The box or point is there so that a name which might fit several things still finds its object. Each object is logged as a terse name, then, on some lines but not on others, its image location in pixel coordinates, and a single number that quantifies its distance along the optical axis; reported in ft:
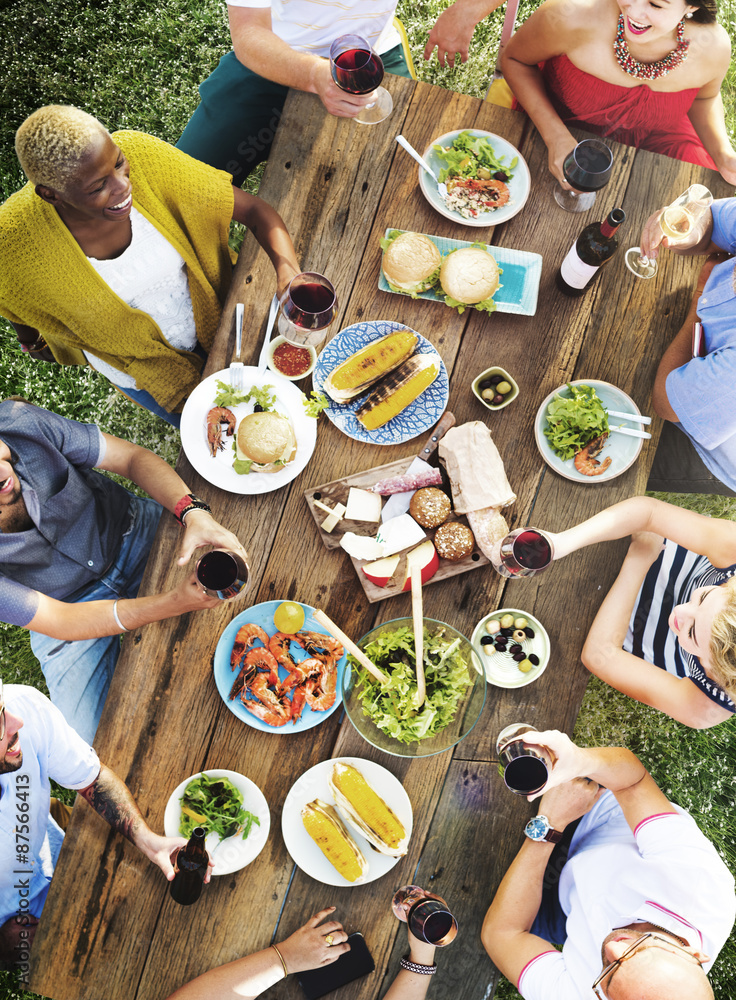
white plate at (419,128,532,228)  8.48
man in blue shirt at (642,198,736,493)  8.04
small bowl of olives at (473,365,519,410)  8.16
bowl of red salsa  8.13
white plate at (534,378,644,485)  8.27
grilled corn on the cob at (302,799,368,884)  7.54
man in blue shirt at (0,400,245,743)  7.63
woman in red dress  8.56
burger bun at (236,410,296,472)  7.63
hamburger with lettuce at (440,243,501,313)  8.13
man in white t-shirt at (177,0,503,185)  8.30
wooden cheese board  7.93
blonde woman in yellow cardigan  6.54
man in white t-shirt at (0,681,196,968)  7.54
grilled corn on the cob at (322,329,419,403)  8.02
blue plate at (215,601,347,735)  7.72
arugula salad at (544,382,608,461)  8.04
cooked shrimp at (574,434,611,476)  8.25
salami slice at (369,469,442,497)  8.02
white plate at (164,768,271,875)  7.53
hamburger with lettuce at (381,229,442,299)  8.15
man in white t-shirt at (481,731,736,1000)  7.25
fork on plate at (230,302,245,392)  7.98
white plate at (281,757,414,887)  7.64
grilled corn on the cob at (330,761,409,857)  7.57
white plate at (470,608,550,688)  7.97
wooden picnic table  7.66
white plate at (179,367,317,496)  7.88
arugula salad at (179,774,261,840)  7.50
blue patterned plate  8.12
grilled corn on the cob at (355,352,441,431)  8.02
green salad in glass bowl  7.18
